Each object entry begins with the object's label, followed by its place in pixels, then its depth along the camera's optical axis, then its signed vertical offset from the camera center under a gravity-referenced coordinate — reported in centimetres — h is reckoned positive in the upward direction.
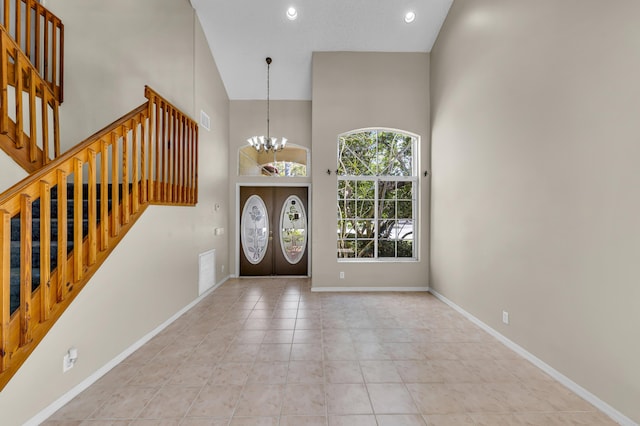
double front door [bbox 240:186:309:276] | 624 -32
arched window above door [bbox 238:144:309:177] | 625 +118
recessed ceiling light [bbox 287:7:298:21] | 434 +313
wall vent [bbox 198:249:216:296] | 449 -92
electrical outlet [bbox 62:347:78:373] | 204 -105
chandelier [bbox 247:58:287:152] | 488 +128
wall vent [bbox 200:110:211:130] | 465 +162
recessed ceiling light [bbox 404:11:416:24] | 437 +311
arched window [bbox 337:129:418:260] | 520 +37
